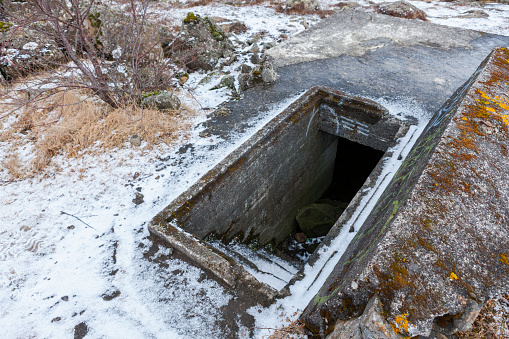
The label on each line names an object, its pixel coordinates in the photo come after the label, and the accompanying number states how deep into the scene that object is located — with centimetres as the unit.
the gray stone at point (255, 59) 653
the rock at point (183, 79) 599
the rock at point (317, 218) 541
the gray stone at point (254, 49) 735
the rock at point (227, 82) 563
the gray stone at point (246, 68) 612
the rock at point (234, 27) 910
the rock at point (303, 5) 1129
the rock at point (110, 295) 239
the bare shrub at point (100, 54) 426
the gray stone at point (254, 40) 802
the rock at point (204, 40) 667
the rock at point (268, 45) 777
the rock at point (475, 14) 1024
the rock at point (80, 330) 215
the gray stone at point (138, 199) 331
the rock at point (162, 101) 475
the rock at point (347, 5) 1183
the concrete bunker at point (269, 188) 273
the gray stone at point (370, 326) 143
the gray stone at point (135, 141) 412
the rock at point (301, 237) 578
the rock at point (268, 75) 552
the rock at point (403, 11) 1020
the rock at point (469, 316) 146
